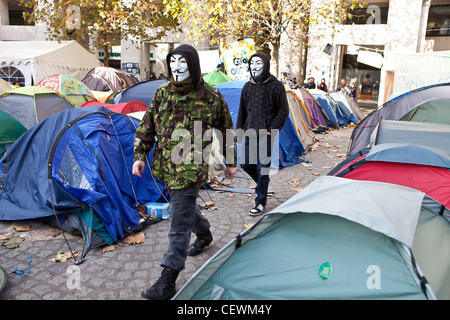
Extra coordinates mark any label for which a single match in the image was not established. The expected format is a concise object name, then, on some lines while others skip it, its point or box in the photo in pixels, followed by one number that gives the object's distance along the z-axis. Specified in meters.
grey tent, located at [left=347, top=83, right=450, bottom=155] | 6.86
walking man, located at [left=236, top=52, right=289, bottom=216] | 4.47
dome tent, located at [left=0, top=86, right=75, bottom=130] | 7.08
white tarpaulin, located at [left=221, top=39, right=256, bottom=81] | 11.59
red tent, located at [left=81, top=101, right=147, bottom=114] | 6.43
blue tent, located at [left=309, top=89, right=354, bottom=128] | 13.00
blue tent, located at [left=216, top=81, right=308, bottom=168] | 7.45
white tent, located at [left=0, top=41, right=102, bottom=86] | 14.34
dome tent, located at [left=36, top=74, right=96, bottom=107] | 10.52
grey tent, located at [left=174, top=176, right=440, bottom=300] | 2.03
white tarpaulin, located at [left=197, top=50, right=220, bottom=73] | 15.32
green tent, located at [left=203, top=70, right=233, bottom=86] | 12.44
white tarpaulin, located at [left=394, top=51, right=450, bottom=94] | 11.37
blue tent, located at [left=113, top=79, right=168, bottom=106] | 9.27
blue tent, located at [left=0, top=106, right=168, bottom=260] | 3.81
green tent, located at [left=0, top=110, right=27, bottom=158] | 6.02
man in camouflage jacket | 2.75
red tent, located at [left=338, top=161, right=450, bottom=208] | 3.07
